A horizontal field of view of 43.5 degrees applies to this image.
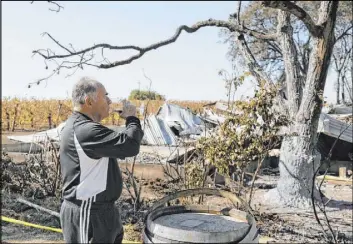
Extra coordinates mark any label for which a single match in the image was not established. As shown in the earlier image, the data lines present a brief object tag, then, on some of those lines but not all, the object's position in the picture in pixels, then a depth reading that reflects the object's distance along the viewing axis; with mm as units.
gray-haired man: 2727
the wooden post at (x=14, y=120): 27569
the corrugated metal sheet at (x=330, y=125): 11609
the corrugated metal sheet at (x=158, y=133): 16094
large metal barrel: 2436
